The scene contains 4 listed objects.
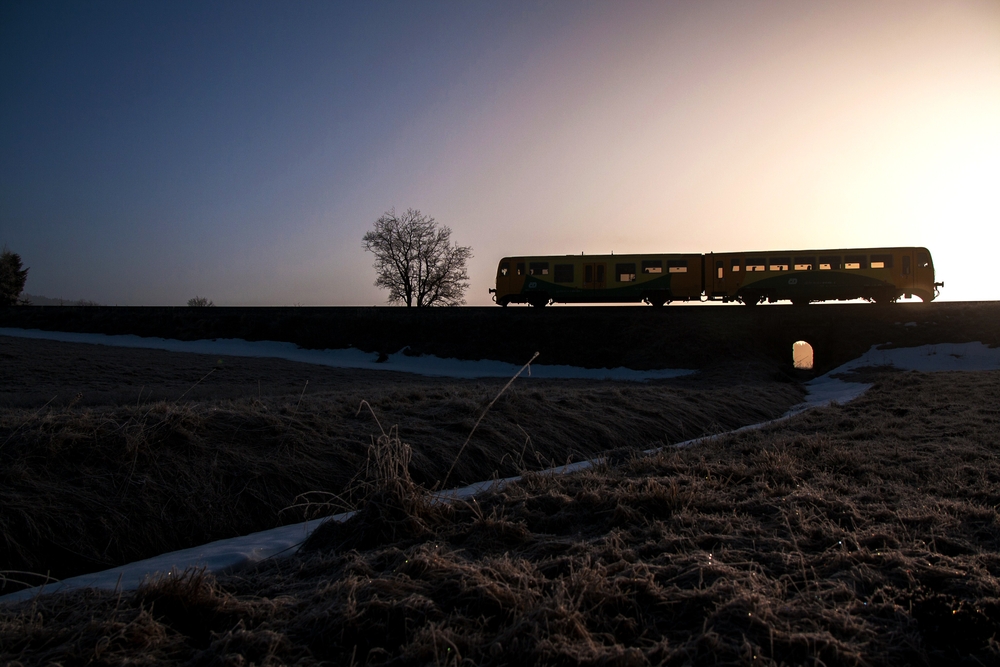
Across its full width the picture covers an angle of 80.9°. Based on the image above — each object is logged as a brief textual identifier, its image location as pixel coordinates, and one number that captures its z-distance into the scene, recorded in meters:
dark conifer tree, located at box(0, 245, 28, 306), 47.19
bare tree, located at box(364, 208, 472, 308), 52.56
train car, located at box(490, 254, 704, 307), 31.19
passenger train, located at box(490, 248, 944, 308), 29.38
